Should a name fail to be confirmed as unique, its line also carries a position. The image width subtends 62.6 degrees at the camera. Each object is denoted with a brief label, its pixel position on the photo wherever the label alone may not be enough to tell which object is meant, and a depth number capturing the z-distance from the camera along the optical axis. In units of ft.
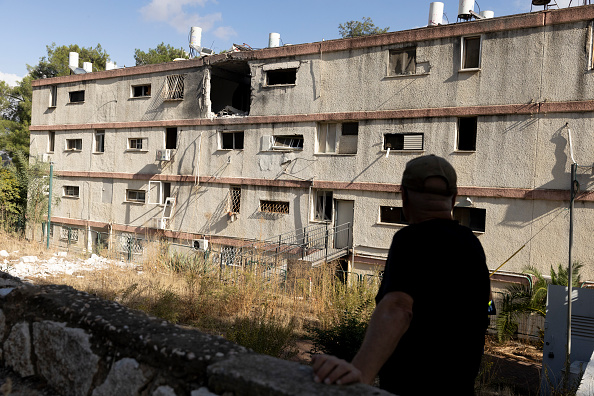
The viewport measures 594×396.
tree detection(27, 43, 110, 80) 141.28
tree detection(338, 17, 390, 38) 142.51
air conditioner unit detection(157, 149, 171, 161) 73.61
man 5.43
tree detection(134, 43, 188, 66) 148.25
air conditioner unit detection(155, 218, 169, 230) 72.49
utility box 26.32
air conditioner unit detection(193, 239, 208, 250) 66.28
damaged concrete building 48.11
